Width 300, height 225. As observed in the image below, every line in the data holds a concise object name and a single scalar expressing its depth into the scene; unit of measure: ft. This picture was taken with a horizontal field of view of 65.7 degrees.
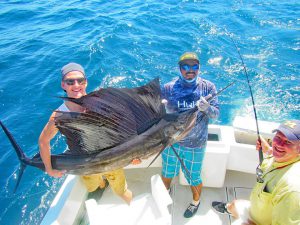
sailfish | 4.89
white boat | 5.67
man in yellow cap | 6.06
